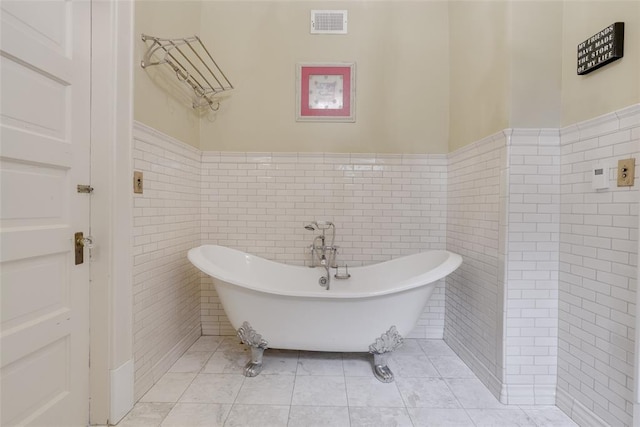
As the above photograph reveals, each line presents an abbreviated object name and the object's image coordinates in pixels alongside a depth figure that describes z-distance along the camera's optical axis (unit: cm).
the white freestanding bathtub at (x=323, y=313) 160
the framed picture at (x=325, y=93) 234
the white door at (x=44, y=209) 100
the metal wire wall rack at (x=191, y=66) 160
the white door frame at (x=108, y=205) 134
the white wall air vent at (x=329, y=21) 231
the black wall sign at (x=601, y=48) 121
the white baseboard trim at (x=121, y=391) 137
